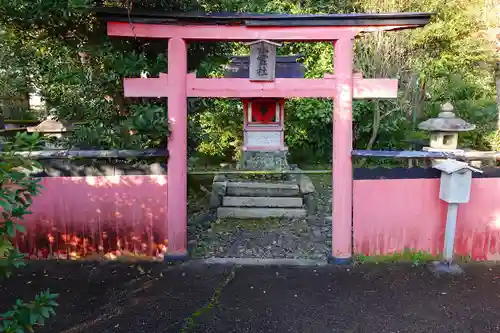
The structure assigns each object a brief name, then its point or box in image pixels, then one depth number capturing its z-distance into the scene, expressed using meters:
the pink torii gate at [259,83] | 4.54
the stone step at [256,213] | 7.38
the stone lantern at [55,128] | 6.73
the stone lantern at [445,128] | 8.57
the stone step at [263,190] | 7.94
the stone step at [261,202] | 7.64
